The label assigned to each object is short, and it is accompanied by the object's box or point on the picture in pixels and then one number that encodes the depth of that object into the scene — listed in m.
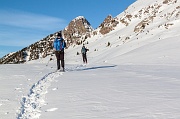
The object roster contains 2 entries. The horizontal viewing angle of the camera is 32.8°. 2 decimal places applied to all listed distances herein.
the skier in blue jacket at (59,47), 17.61
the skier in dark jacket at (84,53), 30.80
